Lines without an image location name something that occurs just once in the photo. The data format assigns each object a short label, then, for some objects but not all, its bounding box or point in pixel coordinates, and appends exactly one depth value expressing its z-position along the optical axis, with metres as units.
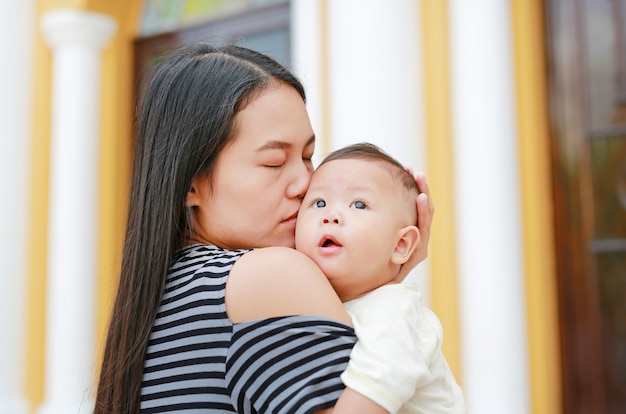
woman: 1.09
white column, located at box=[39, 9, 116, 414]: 4.26
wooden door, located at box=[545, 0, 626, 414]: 3.22
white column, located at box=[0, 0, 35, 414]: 4.61
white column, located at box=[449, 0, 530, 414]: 3.01
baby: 1.08
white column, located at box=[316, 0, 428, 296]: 3.12
